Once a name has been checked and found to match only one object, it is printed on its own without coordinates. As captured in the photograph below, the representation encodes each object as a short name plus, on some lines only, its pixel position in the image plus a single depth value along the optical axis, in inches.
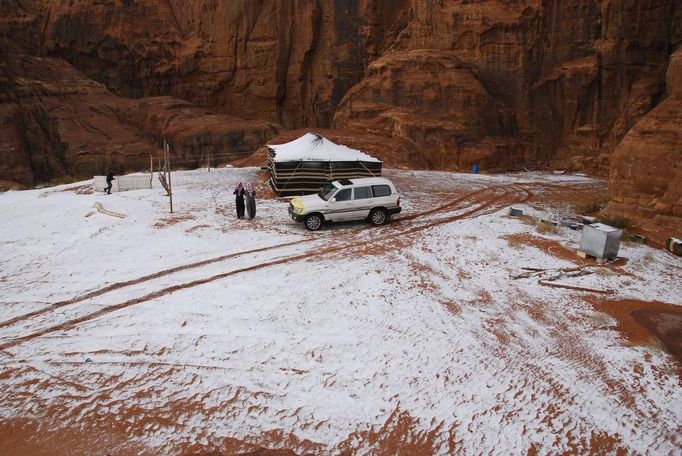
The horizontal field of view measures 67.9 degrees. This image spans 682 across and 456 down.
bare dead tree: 698.5
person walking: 831.7
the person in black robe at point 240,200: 660.7
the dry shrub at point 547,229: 627.2
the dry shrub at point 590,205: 755.6
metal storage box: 516.4
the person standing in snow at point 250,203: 657.0
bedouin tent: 810.2
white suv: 620.4
